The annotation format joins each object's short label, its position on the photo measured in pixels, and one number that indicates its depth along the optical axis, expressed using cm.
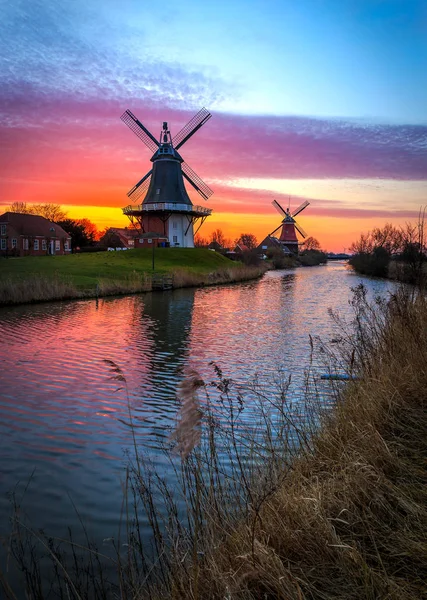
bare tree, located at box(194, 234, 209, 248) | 10593
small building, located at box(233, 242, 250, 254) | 10938
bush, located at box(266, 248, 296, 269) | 7838
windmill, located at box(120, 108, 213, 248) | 5672
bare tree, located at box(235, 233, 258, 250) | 12375
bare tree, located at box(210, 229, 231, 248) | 12593
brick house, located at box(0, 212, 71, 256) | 5969
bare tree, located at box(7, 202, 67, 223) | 9394
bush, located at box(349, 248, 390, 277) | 5264
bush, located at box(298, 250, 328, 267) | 9950
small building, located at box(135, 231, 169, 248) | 5838
